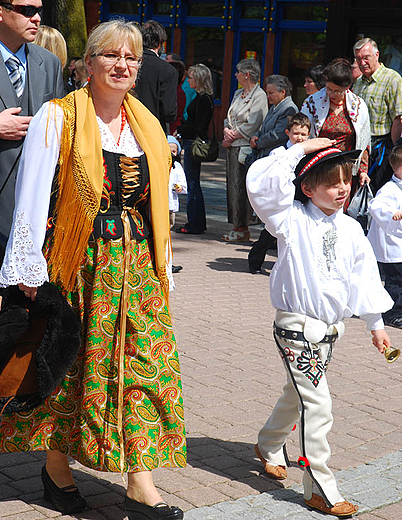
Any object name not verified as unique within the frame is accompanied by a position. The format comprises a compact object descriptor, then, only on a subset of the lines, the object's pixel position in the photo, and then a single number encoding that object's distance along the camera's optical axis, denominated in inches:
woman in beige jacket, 410.0
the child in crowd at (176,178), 339.6
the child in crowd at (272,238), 316.2
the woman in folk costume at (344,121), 343.0
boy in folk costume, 153.1
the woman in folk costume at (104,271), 140.3
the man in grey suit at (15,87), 147.5
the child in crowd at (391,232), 297.7
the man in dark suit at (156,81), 309.1
